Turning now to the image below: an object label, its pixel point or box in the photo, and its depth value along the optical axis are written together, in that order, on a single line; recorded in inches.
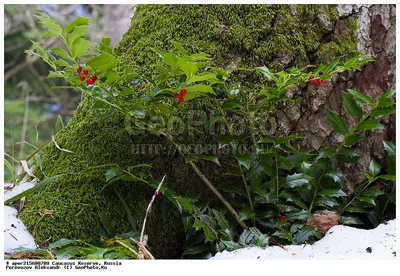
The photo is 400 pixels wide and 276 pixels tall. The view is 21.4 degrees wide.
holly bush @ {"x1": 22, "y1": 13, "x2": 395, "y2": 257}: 88.2
